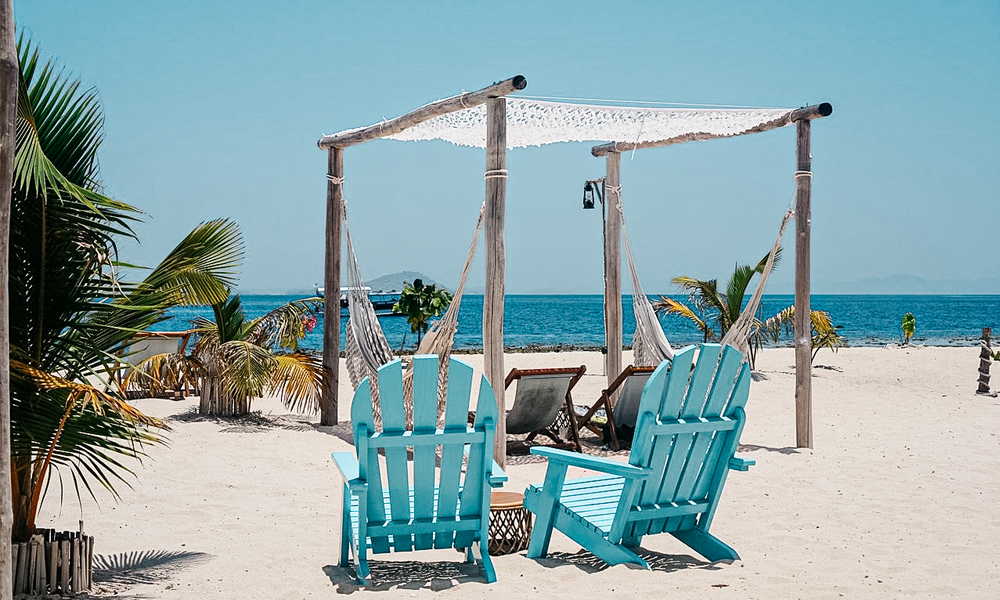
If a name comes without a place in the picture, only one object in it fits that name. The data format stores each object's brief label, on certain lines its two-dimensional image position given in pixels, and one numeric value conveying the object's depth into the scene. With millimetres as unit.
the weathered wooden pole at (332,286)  6590
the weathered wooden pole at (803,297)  5836
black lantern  8016
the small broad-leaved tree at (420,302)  13109
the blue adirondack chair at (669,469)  3043
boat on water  43291
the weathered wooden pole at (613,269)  7178
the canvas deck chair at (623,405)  5762
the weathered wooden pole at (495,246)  4715
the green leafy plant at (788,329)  11188
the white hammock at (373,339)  5301
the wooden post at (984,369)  8977
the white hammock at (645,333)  6945
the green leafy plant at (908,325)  18156
